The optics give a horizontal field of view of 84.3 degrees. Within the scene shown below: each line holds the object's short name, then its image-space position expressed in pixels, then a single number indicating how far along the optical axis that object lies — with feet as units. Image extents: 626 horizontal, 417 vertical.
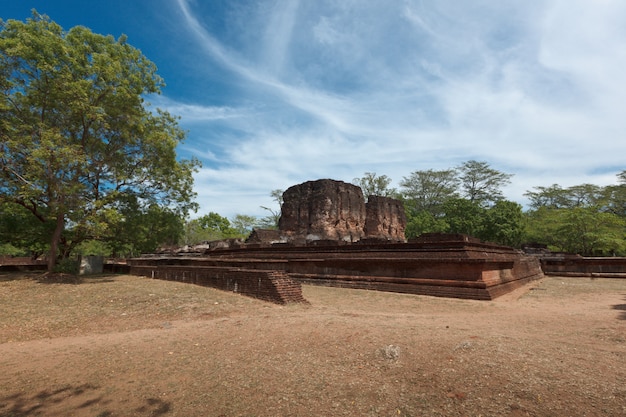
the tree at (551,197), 133.39
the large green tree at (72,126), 34.53
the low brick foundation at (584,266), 54.80
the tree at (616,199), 113.29
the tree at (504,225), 99.81
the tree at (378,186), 152.66
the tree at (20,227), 42.50
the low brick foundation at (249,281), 26.94
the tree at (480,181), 137.18
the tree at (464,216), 106.42
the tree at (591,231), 79.46
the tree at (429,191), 149.79
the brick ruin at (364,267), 30.71
